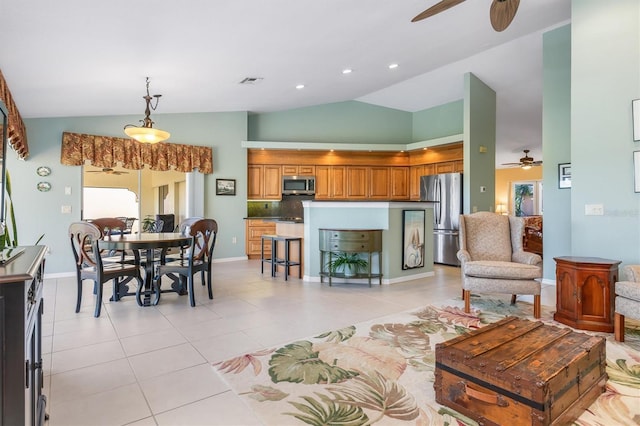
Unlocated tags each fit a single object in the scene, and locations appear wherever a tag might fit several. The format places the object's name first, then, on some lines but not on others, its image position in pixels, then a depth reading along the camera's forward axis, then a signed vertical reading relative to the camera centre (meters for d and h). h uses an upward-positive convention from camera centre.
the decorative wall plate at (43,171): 5.40 +0.64
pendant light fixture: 4.32 +0.99
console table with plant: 4.72 -0.56
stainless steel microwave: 7.91 +0.61
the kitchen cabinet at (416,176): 7.99 +0.86
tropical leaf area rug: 1.83 -1.05
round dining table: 3.57 -0.33
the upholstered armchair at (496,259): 3.51 -0.53
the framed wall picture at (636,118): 3.29 +0.88
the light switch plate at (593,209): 3.57 +0.02
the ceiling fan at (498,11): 2.59 +1.53
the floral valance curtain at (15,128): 3.52 +1.05
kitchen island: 4.96 -0.19
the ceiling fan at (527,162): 10.27 +1.51
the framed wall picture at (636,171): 3.29 +0.38
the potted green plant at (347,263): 4.91 -0.72
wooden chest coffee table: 1.62 -0.82
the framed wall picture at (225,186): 7.12 +0.53
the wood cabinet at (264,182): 7.74 +0.67
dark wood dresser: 1.07 -0.41
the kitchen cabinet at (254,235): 7.43 -0.49
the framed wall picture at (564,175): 4.71 +0.50
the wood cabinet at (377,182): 8.21 +0.70
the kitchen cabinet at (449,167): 7.27 +0.96
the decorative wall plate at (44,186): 5.40 +0.41
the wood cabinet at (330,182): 8.09 +0.70
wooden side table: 3.14 -0.74
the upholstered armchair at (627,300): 2.77 -0.72
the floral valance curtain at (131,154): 5.59 +1.02
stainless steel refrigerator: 6.72 -0.02
